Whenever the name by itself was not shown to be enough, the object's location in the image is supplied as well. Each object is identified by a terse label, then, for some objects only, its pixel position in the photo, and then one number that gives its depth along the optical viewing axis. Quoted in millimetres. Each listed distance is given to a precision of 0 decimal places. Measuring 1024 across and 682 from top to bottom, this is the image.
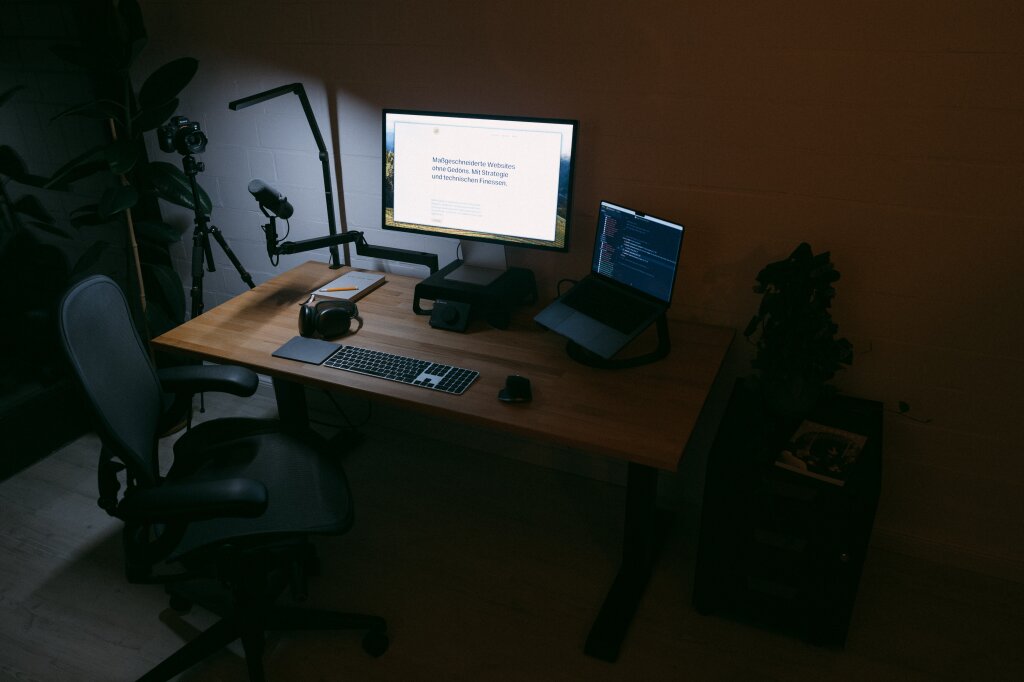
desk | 1757
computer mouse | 1845
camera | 2428
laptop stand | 2018
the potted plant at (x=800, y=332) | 1910
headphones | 2162
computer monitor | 2146
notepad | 2484
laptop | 1992
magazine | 1905
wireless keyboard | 1922
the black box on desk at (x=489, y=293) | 2236
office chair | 1536
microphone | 2309
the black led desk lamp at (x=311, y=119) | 2269
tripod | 2654
